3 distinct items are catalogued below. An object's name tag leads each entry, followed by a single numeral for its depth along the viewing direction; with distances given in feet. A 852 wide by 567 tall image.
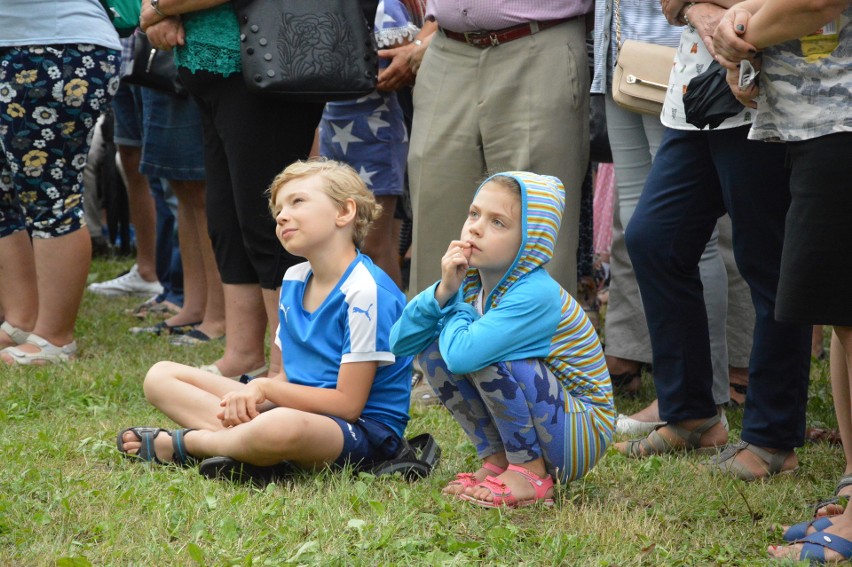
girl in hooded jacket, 18.54
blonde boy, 20.13
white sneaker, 45.27
